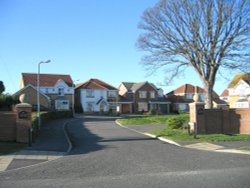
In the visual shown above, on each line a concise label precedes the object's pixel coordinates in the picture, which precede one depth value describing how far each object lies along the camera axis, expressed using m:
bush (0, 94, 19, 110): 44.50
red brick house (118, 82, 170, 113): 84.25
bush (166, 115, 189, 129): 30.89
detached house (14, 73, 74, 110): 70.19
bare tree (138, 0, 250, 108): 37.62
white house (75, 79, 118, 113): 78.75
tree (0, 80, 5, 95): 62.28
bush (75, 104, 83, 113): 77.88
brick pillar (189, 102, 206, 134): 27.34
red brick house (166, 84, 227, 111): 89.57
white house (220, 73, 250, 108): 73.81
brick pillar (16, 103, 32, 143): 22.17
